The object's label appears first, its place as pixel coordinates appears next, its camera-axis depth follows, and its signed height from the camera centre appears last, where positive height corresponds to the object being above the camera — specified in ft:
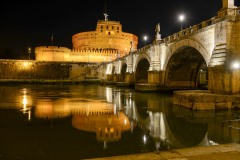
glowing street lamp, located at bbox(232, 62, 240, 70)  42.00 +2.75
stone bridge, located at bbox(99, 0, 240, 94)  42.63 +6.47
